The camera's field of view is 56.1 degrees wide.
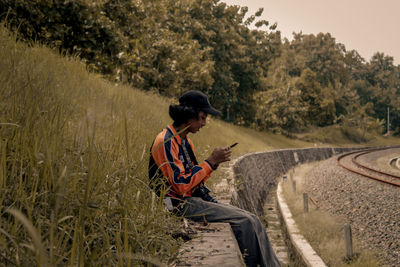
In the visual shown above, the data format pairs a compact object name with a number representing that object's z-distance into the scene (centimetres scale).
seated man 337
